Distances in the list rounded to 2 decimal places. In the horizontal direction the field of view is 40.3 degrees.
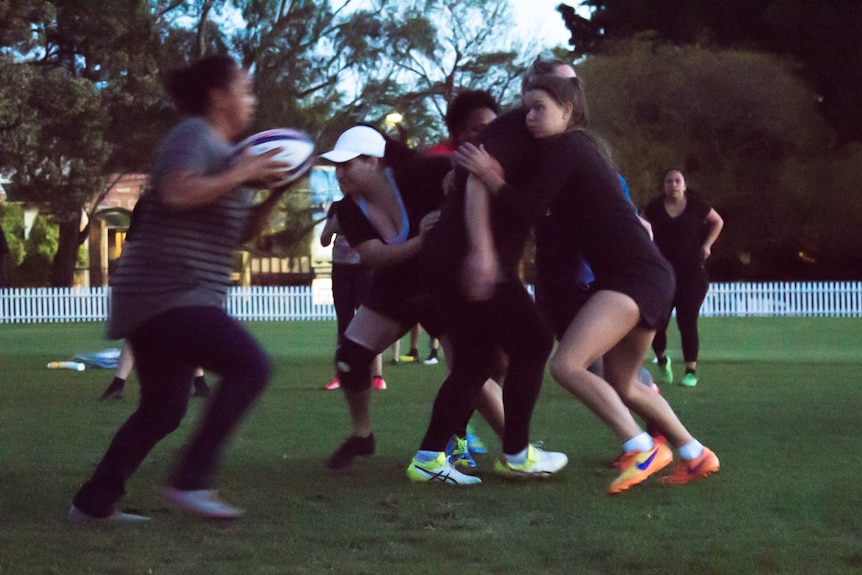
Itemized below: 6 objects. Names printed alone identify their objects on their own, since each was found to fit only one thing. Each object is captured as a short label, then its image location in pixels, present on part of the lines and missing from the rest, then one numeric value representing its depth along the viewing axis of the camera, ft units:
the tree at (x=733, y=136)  114.42
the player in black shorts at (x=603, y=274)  15.76
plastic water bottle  42.56
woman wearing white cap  17.69
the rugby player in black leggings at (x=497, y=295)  15.52
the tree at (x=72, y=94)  97.09
